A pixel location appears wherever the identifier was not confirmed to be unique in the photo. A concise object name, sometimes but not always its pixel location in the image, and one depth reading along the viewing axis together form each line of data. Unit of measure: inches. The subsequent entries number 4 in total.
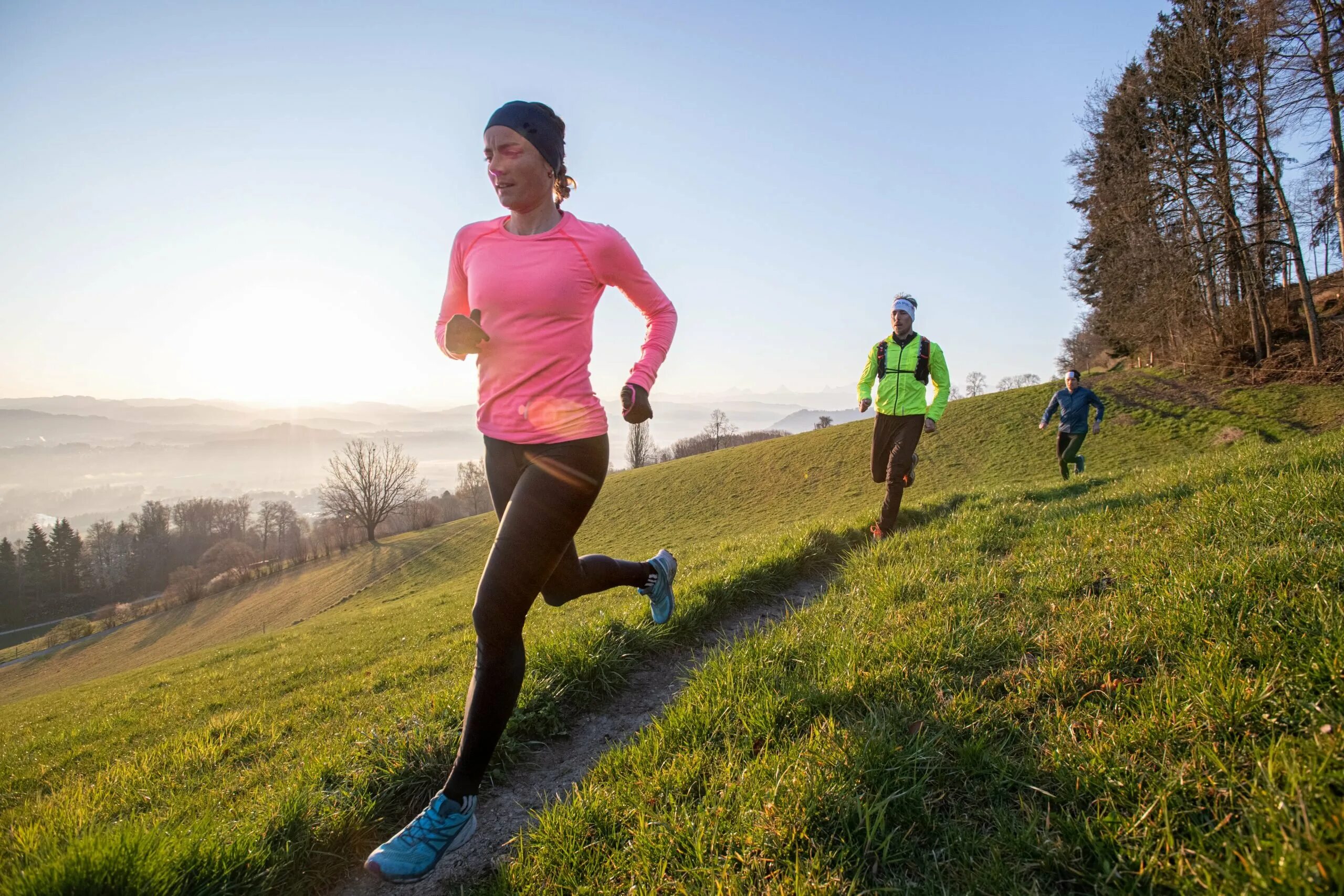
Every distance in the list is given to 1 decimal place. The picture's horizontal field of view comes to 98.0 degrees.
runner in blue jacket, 518.9
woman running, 101.7
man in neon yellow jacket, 271.7
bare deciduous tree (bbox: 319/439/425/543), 2407.7
